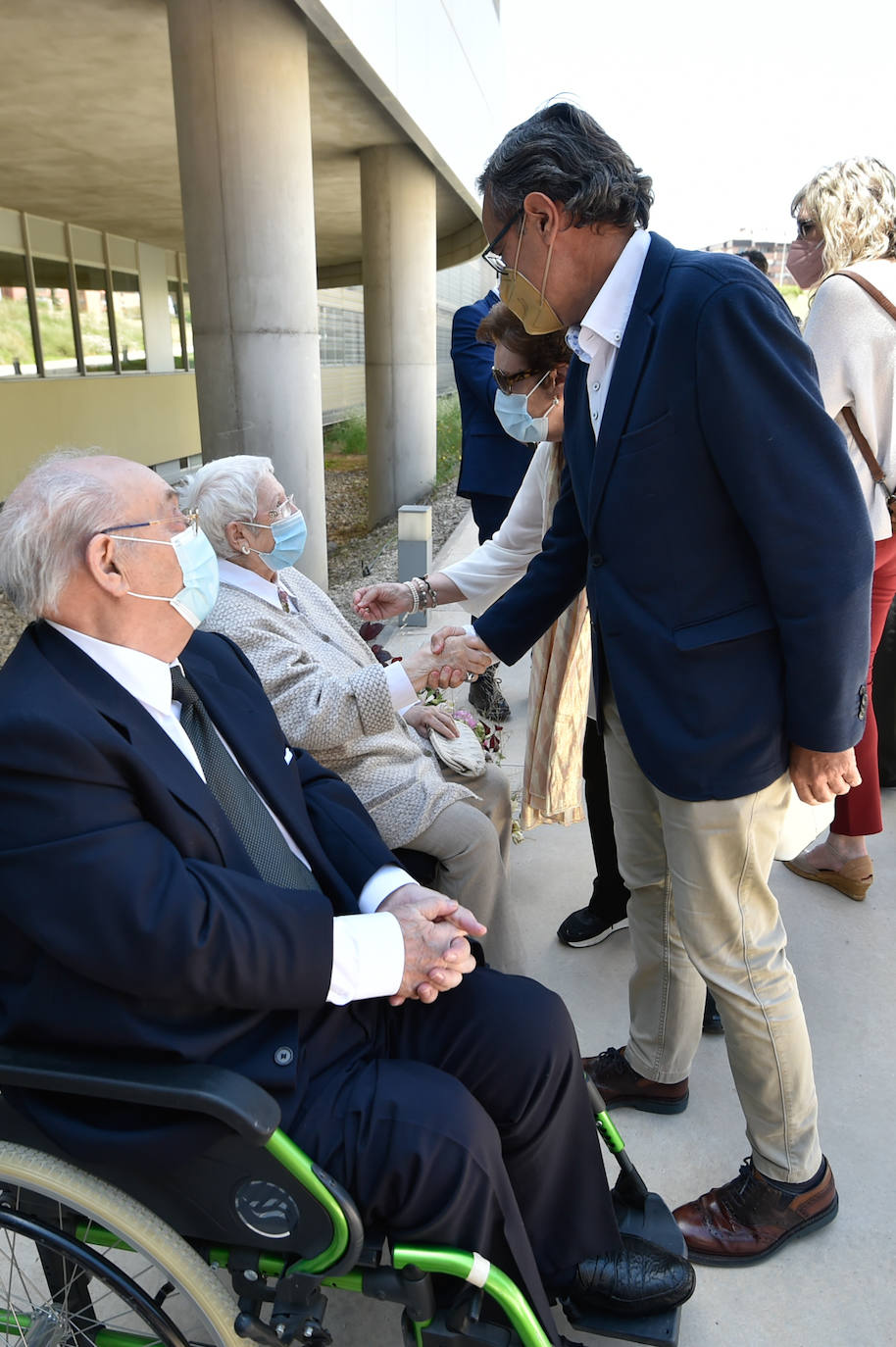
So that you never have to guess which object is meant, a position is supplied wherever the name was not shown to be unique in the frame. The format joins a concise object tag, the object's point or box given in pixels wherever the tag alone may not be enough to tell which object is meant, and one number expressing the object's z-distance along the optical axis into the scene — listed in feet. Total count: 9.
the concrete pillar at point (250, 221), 20.35
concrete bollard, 21.90
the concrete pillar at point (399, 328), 39.37
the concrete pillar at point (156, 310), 62.64
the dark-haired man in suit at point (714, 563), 5.44
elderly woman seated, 8.23
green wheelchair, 4.59
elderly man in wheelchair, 4.73
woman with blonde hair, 8.71
